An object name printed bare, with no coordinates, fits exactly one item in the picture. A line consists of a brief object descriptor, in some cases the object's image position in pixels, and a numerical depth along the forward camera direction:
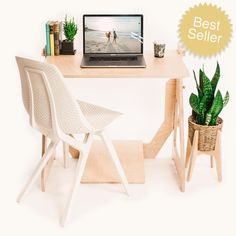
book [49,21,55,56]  3.99
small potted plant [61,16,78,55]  4.06
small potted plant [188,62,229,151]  3.84
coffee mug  4.02
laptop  3.99
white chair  3.26
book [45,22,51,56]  3.99
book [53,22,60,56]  4.00
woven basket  3.84
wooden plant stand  3.85
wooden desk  3.67
